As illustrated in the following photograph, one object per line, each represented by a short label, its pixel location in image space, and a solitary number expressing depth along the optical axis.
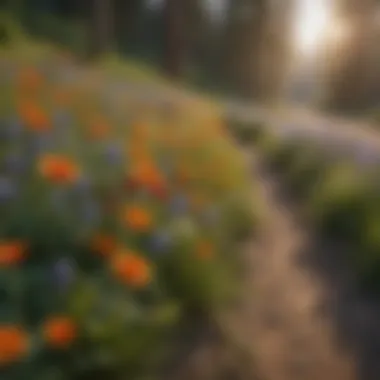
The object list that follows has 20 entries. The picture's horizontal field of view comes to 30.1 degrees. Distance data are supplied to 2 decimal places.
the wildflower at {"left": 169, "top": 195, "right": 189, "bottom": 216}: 1.03
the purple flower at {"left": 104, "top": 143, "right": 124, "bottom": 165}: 0.99
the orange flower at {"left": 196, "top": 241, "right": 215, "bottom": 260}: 1.00
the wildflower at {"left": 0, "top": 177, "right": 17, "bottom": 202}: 0.82
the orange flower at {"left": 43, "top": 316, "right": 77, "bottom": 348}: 0.63
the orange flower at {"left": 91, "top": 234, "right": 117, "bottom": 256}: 0.82
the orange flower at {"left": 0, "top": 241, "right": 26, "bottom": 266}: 0.69
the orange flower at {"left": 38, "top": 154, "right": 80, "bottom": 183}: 0.79
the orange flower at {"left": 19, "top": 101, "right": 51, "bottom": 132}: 0.97
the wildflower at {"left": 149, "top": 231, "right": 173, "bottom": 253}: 0.90
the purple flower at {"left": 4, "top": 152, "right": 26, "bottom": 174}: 0.89
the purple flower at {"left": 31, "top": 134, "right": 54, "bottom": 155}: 0.95
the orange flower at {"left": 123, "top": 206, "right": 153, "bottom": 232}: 0.86
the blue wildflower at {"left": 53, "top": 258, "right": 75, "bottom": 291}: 0.72
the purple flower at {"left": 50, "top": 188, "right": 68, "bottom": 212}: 0.83
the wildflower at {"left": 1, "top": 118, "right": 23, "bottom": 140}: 0.96
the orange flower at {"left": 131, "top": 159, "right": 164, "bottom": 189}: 0.96
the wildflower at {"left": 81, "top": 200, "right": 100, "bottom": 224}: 0.85
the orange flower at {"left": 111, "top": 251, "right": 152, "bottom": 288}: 0.74
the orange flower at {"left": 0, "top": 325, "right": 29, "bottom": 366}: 0.60
